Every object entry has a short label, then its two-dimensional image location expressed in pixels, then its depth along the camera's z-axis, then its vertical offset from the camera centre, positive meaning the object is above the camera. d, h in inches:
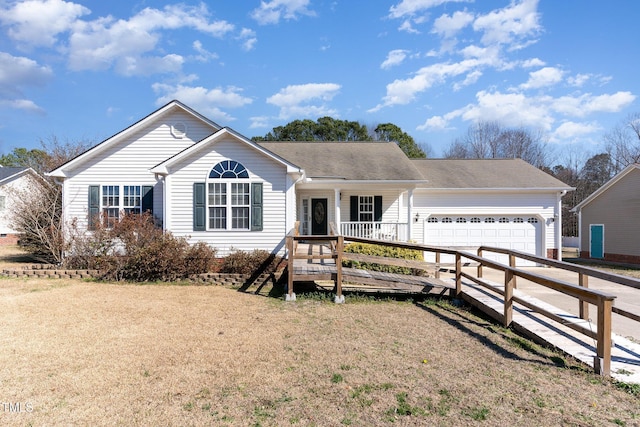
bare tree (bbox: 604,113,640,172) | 1339.8 +202.7
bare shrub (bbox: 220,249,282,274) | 437.4 -59.1
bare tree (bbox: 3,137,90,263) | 482.6 -8.3
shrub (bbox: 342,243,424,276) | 463.5 -55.2
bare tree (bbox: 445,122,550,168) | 1599.4 +278.3
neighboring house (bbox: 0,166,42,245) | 1019.9 +43.2
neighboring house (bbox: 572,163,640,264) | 753.6 -19.5
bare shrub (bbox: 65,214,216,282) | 419.2 -47.1
